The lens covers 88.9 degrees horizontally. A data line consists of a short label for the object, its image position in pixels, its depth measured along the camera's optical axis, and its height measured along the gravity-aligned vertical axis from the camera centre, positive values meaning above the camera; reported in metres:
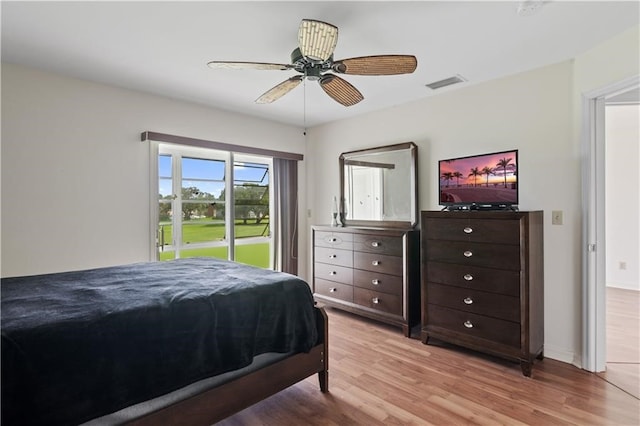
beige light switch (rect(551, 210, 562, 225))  2.71 -0.06
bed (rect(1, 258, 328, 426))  1.29 -0.63
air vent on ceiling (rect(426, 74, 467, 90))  3.00 +1.23
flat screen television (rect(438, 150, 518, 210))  2.84 +0.27
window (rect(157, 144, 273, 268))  3.60 +0.09
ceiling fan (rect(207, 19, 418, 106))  1.71 +0.91
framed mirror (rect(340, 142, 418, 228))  3.65 +0.30
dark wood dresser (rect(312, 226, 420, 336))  3.26 -0.66
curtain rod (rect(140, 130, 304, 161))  3.32 +0.79
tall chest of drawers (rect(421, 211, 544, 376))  2.49 -0.59
